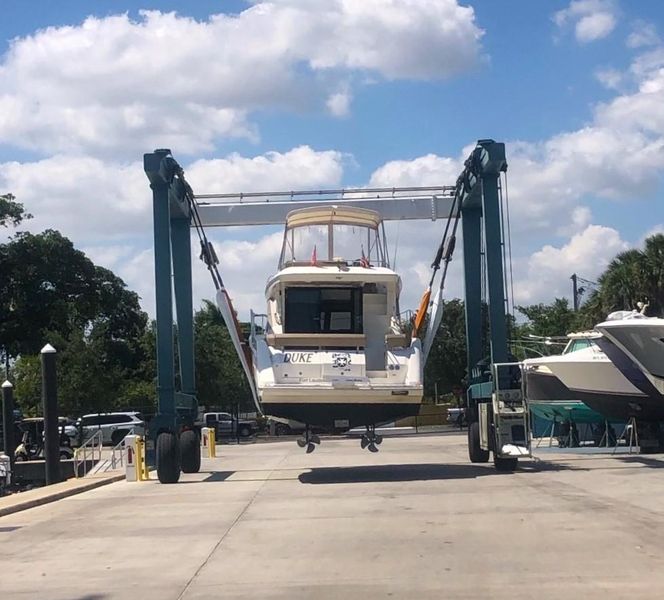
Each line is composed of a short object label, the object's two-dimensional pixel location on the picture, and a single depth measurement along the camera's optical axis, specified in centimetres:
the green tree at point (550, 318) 5740
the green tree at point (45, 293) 5156
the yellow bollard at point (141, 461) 2289
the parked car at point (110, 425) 4318
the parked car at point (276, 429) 5185
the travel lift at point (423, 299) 2039
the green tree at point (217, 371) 4931
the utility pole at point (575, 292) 6800
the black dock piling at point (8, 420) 2805
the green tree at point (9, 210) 4822
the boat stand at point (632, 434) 2461
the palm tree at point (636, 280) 3641
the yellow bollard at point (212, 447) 3278
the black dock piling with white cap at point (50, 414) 2391
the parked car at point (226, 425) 5127
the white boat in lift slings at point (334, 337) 1867
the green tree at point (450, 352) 5778
